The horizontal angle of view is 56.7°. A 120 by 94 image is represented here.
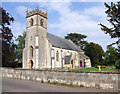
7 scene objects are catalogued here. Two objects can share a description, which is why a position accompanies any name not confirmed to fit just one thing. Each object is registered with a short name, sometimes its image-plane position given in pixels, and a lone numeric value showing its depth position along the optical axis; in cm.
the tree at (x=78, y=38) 5878
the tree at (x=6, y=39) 2106
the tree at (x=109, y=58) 5812
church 2862
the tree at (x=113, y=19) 895
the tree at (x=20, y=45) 4769
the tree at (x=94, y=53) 5023
